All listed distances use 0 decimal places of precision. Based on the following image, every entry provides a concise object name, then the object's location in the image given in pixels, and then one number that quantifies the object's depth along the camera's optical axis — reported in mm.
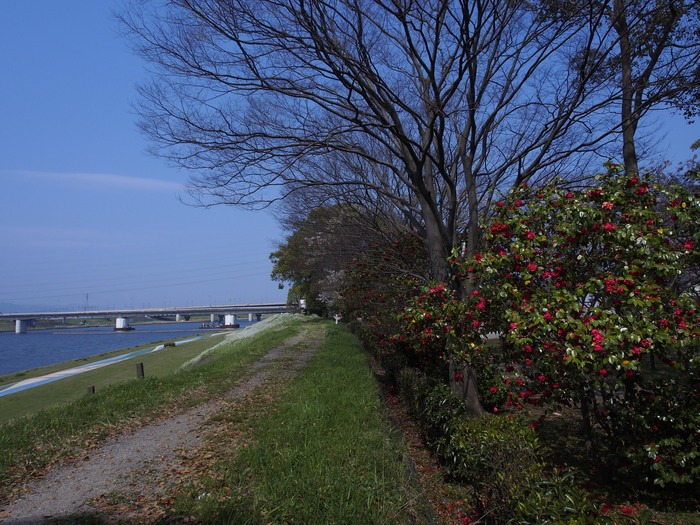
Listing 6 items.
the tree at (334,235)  12055
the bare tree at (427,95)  6793
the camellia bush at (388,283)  9773
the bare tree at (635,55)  7145
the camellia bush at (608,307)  4410
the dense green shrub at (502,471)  3023
